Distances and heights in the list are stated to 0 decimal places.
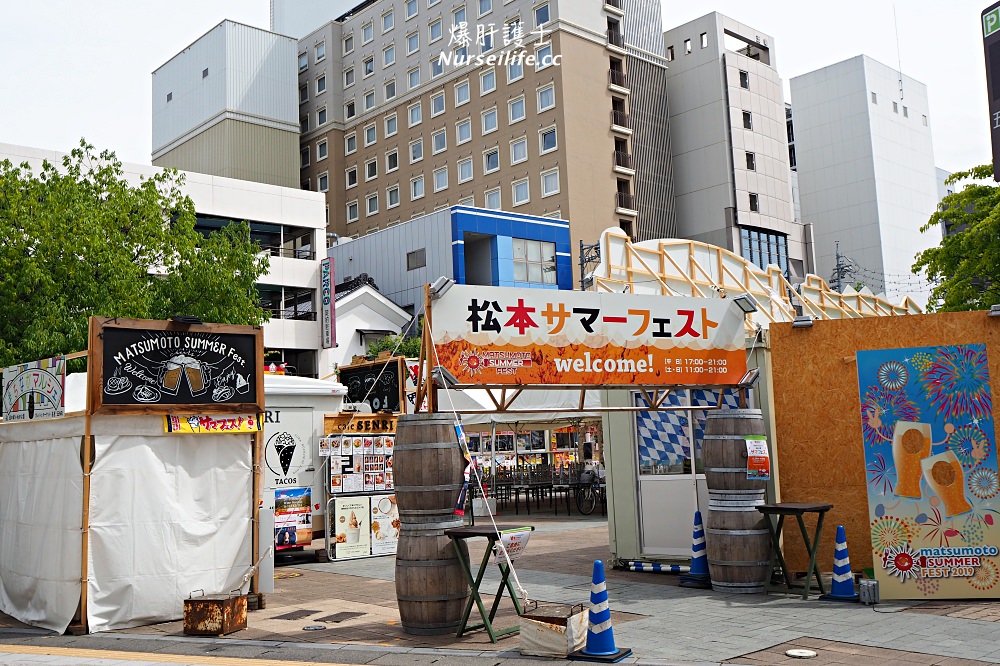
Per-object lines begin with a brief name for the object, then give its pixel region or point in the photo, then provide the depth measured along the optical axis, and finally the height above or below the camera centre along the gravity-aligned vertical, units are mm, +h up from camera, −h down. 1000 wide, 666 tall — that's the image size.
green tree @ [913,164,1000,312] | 25469 +5328
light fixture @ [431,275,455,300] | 9230 +1718
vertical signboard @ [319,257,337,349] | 39875 +6897
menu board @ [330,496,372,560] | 15211 -1091
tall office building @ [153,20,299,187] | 53406 +21711
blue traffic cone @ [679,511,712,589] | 11055 -1422
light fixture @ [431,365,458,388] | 9195 +815
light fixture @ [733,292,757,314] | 11336 +1743
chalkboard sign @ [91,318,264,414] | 9750 +1134
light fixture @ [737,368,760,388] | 11289 +808
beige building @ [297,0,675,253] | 49438 +20317
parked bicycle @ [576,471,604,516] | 21656 -977
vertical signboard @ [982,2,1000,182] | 16812 +6913
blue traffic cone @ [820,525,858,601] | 9898 -1455
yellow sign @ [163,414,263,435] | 10102 +487
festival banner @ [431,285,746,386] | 9523 +1274
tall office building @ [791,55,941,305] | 68500 +20690
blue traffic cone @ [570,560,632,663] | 7512 -1485
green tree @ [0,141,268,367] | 17469 +4536
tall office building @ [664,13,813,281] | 54625 +18276
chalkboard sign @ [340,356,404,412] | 17219 +1499
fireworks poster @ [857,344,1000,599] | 9789 -395
